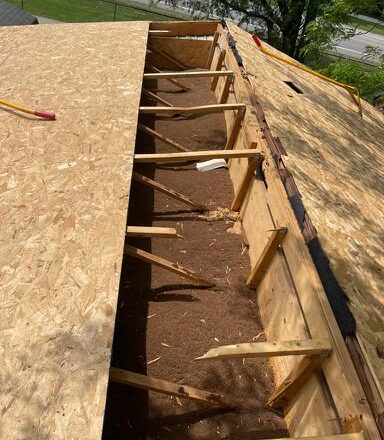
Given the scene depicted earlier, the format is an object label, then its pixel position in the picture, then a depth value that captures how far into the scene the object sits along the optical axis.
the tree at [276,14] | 20.97
